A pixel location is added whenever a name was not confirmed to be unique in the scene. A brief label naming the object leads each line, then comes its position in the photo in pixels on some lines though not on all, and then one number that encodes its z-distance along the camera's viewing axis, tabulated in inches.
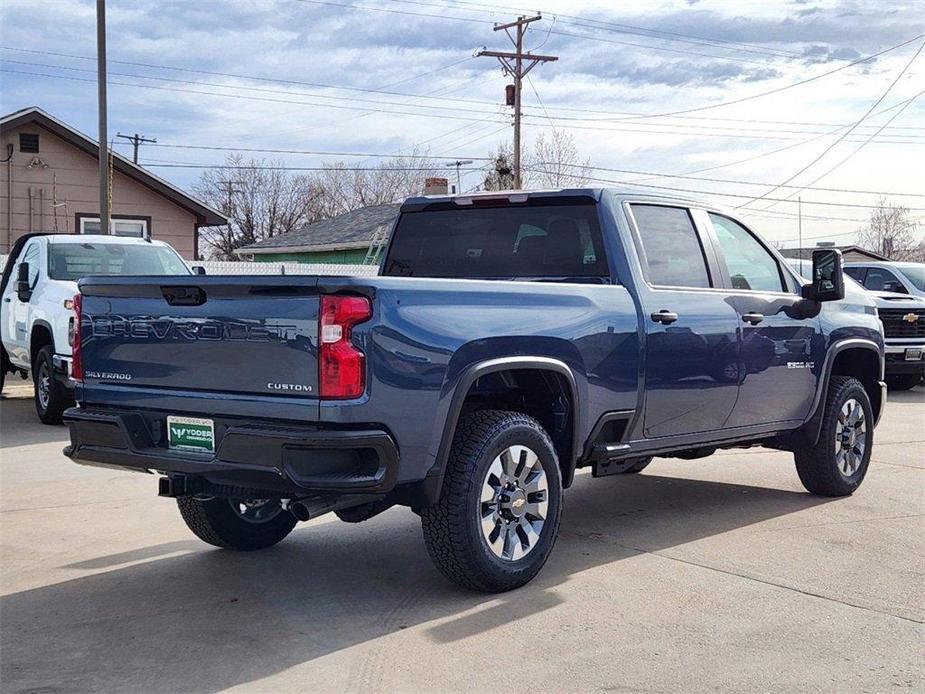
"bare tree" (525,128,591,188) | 2162.9
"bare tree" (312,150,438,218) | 2859.3
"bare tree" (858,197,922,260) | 3496.6
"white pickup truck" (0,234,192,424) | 474.9
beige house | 1024.2
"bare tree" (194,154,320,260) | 2839.6
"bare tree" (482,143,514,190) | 1826.4
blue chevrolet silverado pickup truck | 194.2
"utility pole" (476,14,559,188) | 1699.1
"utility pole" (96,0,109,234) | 812.6
